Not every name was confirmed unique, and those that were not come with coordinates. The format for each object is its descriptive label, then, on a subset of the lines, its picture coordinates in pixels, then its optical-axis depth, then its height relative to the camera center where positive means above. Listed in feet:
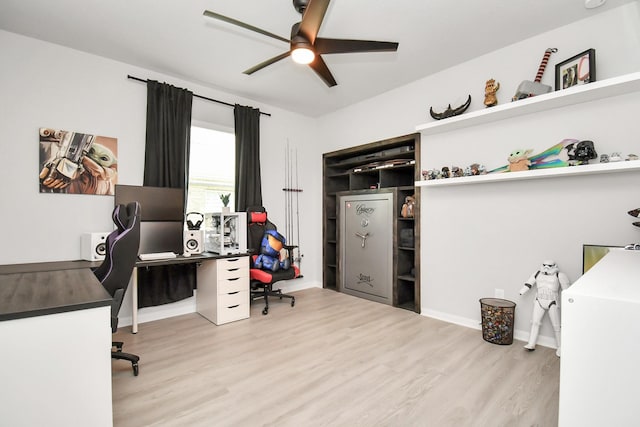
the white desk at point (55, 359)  3.32 -1.69
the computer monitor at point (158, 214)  10.15 +0.11
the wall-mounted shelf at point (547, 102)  6.98 +3.13
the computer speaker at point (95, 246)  8.87 -0.86
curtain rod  10.37 +4.89
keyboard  9.34 -1.25
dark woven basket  8.67 -3.13
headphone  11.10 -0.23
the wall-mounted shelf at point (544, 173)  6.92 +1.17
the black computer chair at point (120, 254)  5.88 -0.75
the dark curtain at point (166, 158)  10.59 +2.19
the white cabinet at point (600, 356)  2.49 -1.24
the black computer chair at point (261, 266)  11.78 -2.01
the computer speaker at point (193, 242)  10.64 -0.90
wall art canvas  9.01 +1.76
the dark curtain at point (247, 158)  12.84 +2.63
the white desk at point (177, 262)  9.18 -1.63
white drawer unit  10.39 -2.62
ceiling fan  6.26 +4.12
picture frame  7.68 +3.91
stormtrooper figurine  8.05 -2.20
